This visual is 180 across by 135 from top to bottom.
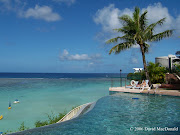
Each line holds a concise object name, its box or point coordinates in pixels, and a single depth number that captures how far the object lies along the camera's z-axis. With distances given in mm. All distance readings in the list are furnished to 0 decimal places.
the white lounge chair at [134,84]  12352
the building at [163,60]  22603
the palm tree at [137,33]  11657
